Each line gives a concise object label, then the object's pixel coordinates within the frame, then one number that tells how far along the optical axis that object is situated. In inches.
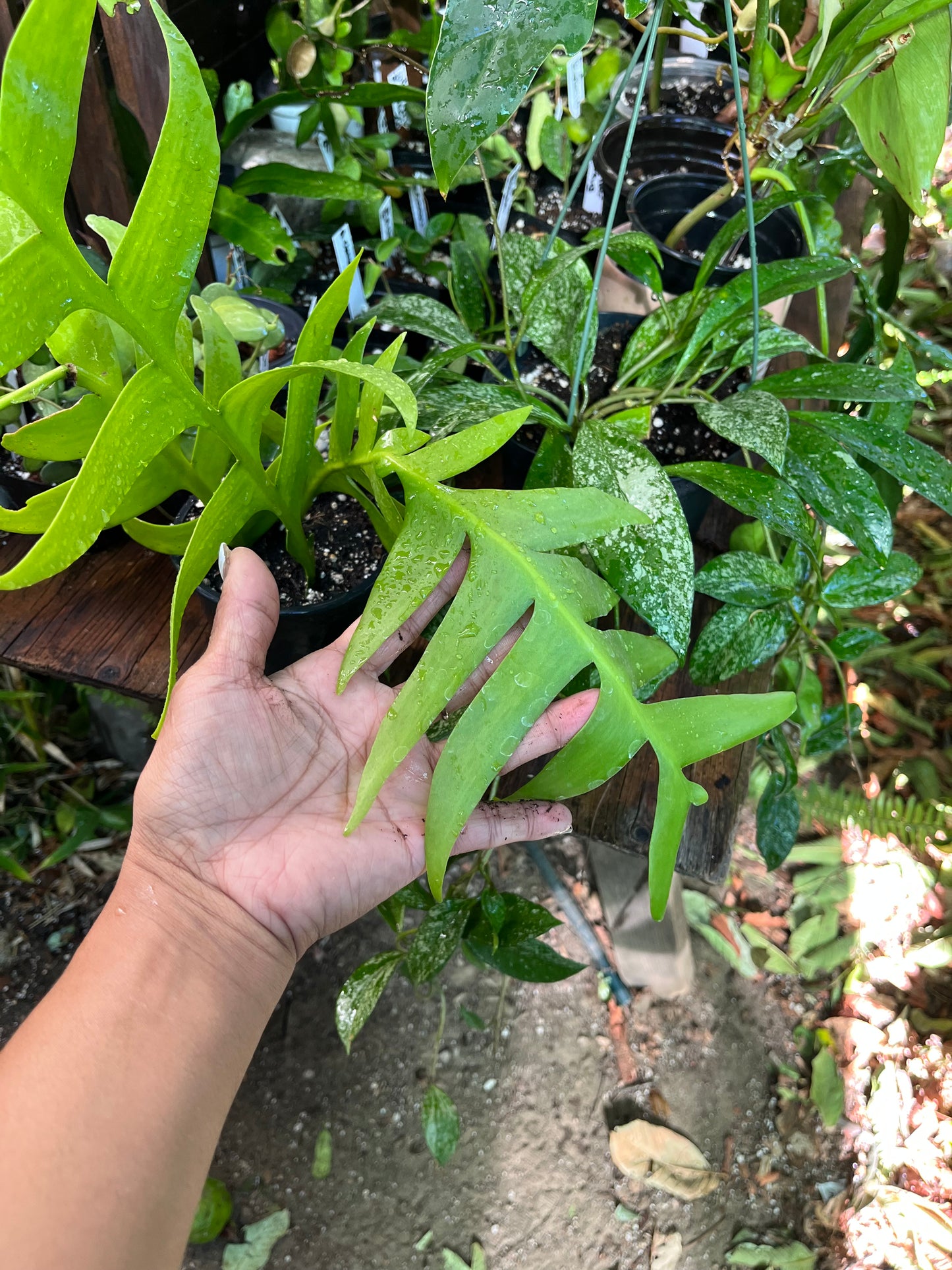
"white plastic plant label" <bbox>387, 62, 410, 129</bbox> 47.4
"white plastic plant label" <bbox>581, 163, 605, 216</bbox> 49.3
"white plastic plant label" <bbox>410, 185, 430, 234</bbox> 48.8
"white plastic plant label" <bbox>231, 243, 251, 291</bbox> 42.2
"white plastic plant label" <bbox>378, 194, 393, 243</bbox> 45.0
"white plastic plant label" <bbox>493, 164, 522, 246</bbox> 43.7
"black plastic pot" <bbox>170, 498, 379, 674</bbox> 29.1
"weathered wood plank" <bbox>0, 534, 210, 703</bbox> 32.8
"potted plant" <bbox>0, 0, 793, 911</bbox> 19.9
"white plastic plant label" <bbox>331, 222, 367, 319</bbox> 41.1
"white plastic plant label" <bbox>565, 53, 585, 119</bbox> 46.9
